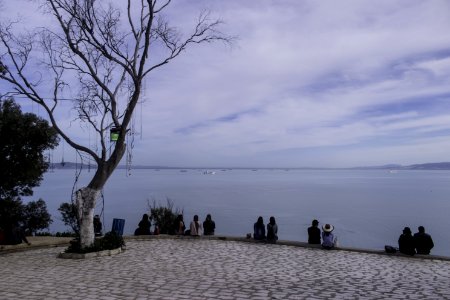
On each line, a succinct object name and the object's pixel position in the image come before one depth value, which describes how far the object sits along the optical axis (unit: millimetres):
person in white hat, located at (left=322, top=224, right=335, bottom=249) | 15677
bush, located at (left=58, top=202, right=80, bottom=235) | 26667
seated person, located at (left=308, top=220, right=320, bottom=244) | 16766
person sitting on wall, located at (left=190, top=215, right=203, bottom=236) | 18234
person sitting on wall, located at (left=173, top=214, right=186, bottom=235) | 18875
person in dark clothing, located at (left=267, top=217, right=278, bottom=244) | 16969
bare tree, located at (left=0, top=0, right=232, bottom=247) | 14047
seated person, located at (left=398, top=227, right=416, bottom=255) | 14602
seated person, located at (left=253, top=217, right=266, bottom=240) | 17328
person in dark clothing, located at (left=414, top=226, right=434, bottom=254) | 14781
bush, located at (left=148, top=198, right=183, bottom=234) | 24159
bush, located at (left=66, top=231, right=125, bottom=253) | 13984
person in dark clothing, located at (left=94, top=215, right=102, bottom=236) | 19262
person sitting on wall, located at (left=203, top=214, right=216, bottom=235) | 19141
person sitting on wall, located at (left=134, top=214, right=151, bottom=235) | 18891
